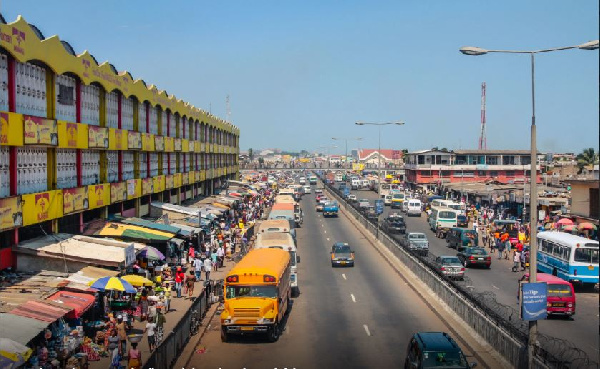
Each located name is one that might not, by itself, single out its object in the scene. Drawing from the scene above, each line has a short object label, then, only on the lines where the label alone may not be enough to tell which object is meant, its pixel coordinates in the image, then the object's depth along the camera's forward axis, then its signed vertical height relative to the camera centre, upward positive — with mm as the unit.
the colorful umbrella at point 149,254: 30625 -4882
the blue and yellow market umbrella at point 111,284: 22494 -4670
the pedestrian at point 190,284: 30297 -6225
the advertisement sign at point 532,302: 16391 -3748
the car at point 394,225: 57812 -6610
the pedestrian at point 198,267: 34250 -6158
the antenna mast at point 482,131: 176350 +6442
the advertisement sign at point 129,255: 26650 -4342
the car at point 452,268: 34594 -6134
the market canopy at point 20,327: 16672 -4746
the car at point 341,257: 40219 -6488
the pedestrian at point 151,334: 20906 -5897
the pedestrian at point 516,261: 39031 -6463
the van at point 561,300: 25859 -5822
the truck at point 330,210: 75500 -6667
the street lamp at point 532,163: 17359 -233
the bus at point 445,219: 57531 -5839
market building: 24856 +551
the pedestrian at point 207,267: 34134 -6086
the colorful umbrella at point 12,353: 15188 -4888
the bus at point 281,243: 32094 -4945
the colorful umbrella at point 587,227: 46562 -5205
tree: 88450 -475
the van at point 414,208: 76319 -6430
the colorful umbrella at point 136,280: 25031 -5020
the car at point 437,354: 15828 -4994
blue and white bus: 31359 -5144
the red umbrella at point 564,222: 49000 -5104
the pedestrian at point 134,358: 17516 -5662
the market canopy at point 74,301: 20391 -4925
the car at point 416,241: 46294 -6355
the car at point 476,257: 39875 -6414
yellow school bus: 22266 -5229
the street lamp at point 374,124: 57953 +2766
